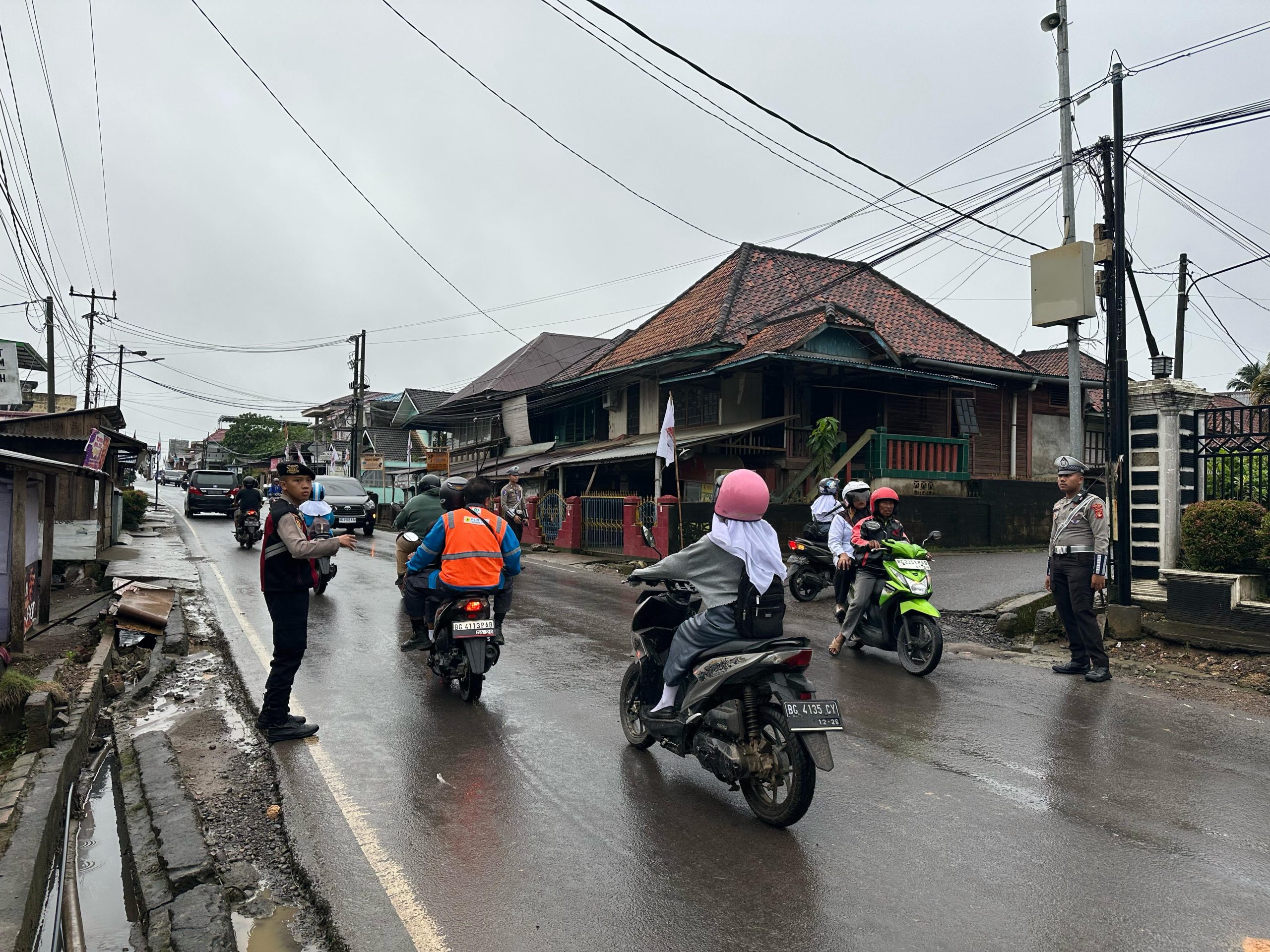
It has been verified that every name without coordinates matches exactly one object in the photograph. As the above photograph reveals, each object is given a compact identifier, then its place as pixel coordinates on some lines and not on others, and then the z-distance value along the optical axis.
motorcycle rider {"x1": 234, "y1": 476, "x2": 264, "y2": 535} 19.64
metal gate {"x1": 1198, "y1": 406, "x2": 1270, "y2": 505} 9.02
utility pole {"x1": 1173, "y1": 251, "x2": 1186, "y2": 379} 26.23
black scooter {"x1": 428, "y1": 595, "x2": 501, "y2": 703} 6.44
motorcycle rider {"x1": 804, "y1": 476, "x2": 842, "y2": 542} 13.04
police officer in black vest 5.63
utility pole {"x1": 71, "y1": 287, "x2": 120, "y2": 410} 39.03
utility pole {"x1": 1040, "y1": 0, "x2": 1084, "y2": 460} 10.98
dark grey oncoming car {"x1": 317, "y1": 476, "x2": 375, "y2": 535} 24.67
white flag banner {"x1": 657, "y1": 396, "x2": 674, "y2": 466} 17.33
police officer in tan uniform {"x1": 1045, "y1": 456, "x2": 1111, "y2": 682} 7.79
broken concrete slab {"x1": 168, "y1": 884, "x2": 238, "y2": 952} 3.24
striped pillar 9.76
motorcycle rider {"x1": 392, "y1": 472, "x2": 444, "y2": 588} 9.18
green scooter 7.86
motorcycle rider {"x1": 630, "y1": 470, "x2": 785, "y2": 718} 4.55
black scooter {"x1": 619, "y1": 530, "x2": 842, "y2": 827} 4.09
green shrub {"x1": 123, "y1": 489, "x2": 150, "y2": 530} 27.09
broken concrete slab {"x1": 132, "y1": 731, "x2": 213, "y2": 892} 3.85
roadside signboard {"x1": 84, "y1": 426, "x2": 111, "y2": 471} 15.05
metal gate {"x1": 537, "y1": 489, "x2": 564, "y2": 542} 23.31
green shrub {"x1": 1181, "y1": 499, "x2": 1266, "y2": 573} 8.66
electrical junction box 9.95
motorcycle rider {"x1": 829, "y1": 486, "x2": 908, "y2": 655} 8.33
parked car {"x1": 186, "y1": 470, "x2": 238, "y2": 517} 32.19
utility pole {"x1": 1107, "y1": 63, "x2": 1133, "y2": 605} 9.76
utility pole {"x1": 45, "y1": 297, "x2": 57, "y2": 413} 29.53
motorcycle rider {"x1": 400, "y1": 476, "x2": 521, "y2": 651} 6.64
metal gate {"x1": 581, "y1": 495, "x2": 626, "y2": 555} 20.50
